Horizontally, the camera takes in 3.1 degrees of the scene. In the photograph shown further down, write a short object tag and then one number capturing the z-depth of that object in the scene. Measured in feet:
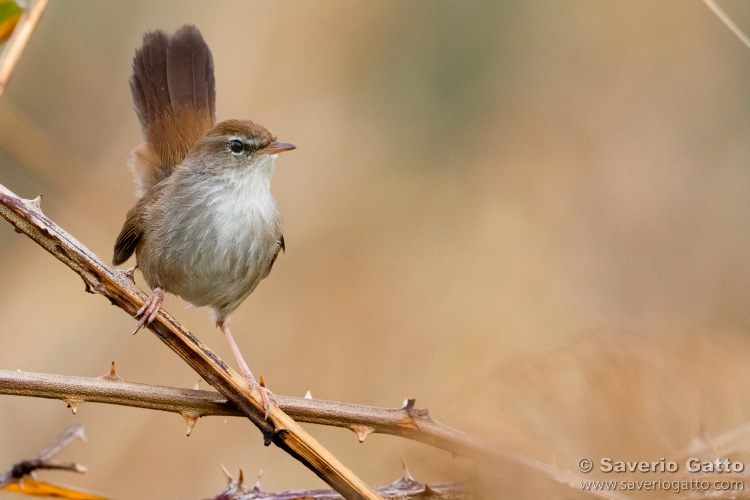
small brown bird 13.39
